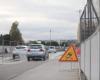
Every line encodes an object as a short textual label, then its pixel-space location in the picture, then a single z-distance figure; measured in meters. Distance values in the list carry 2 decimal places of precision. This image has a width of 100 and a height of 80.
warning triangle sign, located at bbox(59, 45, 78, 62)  16.12
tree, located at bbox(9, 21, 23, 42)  71.72
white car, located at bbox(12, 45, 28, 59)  33.90
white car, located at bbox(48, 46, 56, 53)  63.12
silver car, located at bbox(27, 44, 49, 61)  30.61
